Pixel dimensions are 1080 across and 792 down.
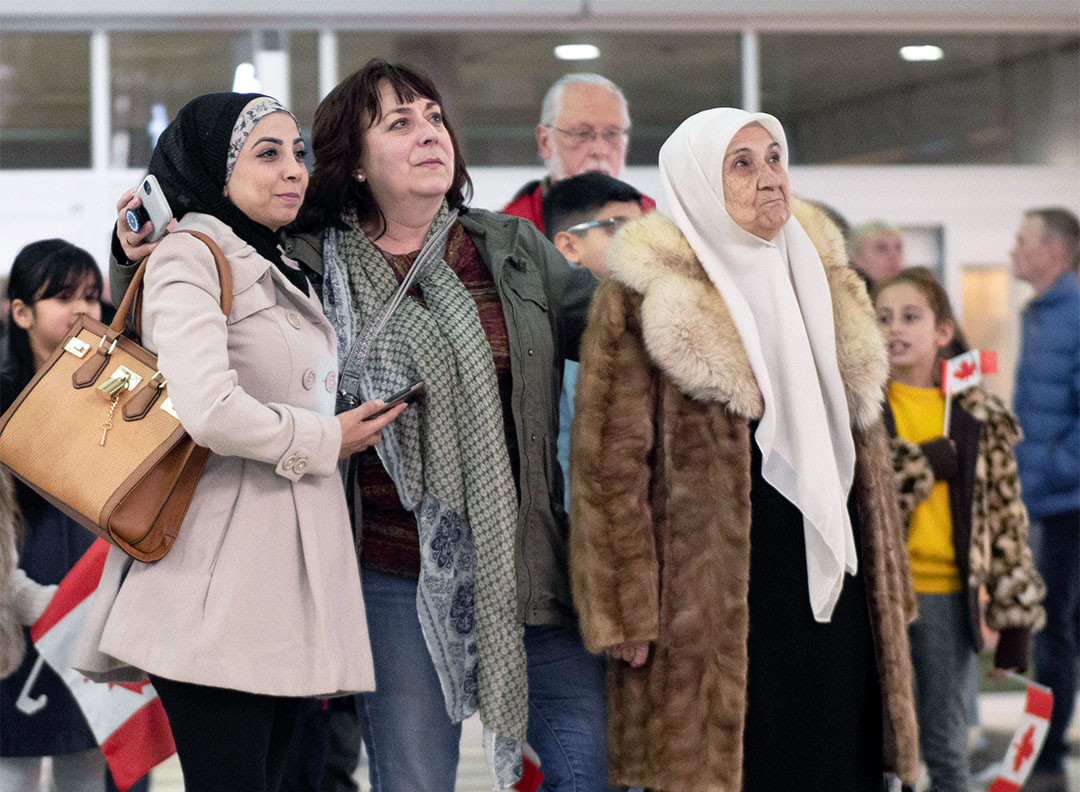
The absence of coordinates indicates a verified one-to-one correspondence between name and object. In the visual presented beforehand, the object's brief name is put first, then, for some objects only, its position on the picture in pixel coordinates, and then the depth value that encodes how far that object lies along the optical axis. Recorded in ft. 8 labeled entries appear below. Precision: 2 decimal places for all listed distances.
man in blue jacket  32.22
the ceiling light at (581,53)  44.34
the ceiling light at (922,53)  45.75
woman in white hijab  17.31
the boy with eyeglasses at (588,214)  24.36
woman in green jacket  17.01
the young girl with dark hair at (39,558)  22.12
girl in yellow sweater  25.40
